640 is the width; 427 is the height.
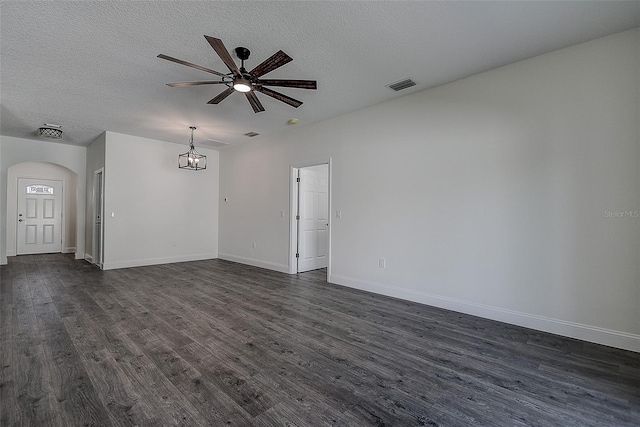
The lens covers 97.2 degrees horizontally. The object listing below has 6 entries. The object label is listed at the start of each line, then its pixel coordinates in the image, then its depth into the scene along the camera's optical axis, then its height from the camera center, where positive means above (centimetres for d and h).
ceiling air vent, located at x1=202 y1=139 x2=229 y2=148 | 669 +164
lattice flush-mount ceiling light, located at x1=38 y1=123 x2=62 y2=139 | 550 +154
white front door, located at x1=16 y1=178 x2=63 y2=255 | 786 -24
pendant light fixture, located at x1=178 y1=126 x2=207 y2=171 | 616 +118
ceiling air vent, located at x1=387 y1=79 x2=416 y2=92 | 361 +169
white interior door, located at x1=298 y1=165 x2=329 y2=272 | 583 -14
